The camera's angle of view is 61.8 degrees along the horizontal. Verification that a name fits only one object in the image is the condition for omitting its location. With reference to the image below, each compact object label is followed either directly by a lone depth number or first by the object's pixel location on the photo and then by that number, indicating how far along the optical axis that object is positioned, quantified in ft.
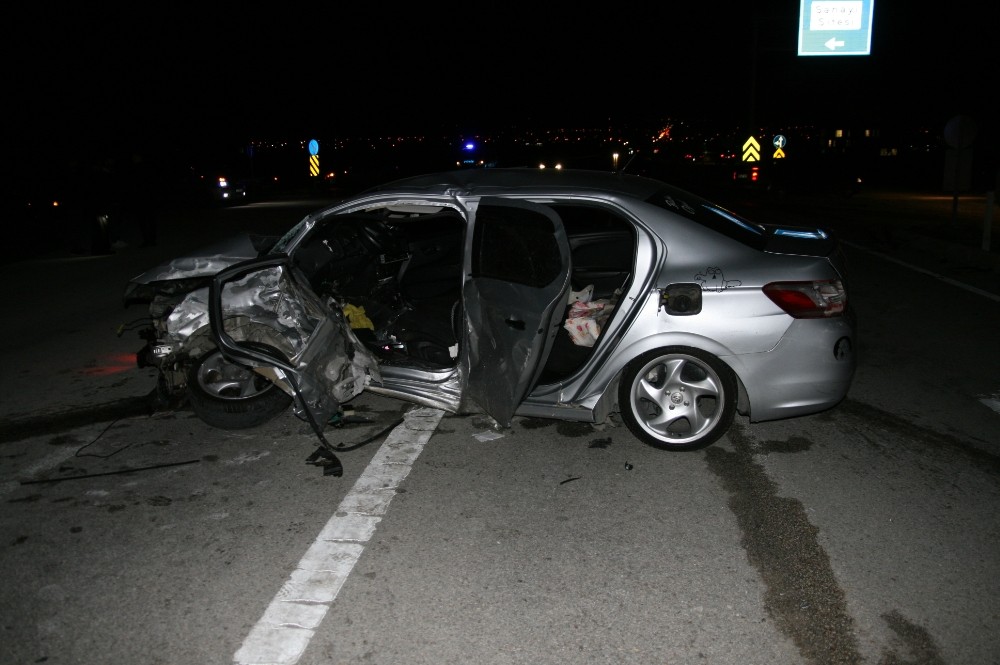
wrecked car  15.16
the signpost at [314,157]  111.31
